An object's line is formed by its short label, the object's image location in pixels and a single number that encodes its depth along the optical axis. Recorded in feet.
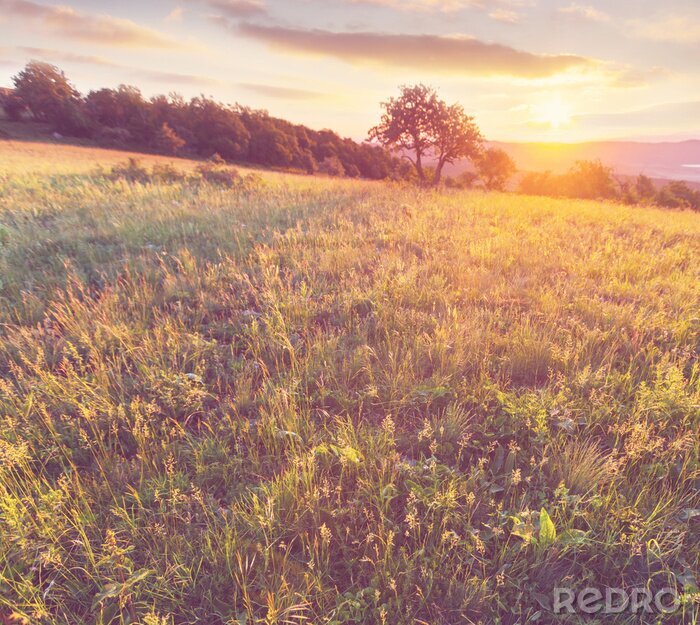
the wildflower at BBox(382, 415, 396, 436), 7.54
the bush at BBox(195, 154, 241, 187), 47.67
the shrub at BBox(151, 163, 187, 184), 46.44
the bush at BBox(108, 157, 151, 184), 47.07
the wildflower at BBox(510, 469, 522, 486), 6.22
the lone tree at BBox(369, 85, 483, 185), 99.60
